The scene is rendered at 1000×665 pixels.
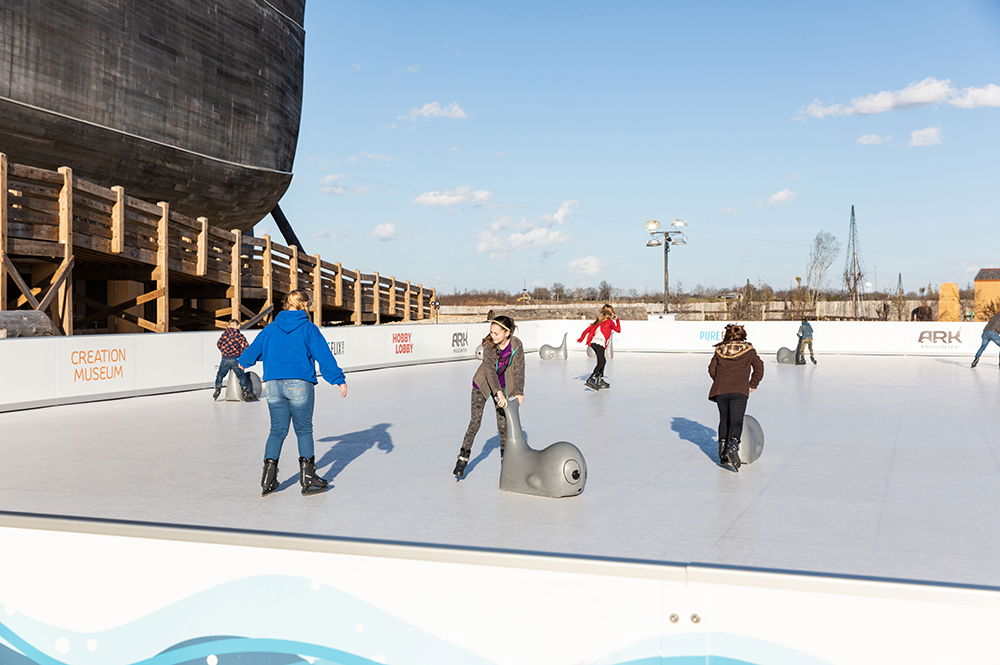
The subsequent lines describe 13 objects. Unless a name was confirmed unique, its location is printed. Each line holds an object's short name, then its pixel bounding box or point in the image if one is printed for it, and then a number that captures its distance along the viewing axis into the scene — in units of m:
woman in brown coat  8.71
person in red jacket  16.73
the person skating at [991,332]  21.47
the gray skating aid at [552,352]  27.77
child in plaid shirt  15.29
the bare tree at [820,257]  66.88
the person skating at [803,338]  24.39
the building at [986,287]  64.94
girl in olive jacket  7.84
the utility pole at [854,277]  59.12
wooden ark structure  22.52
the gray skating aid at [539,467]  7.42
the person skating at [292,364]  7.34
